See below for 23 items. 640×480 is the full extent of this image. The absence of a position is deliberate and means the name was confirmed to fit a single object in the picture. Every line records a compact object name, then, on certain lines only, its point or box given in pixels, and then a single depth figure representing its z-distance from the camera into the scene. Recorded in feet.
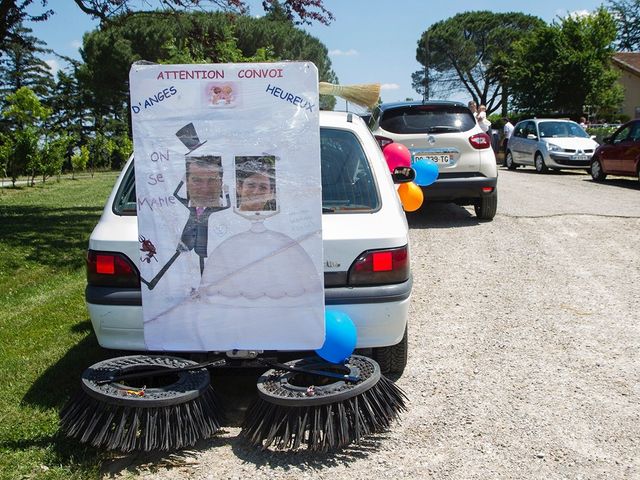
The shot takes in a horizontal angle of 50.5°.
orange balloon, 22.04
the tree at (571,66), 99.81
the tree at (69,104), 164.55
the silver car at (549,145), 63.31
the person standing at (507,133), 75.37
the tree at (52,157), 71.05
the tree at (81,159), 93.76
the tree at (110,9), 36.94
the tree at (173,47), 39.76
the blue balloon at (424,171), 24.85
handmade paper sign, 11.28
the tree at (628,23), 216.33
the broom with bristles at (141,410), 10.59
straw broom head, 16.67
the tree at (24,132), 67.56
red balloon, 23.75
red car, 50.24
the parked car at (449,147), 31.22
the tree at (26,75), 168.96
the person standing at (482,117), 50.21
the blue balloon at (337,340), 11.57
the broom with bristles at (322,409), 10.69
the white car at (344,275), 12.30
